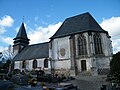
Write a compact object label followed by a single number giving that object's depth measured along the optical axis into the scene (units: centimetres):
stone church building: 1678
